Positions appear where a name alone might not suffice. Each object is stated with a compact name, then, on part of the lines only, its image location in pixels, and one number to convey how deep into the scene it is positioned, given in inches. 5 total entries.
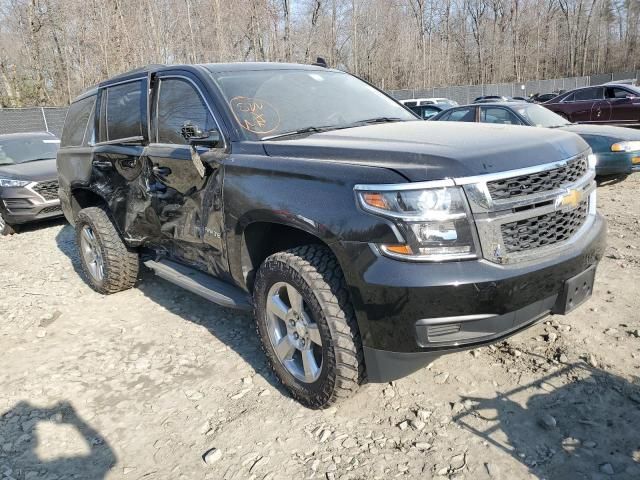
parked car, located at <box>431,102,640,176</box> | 294.0
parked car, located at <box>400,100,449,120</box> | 761.6
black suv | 90.7
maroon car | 522.9
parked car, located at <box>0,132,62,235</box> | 319.0
